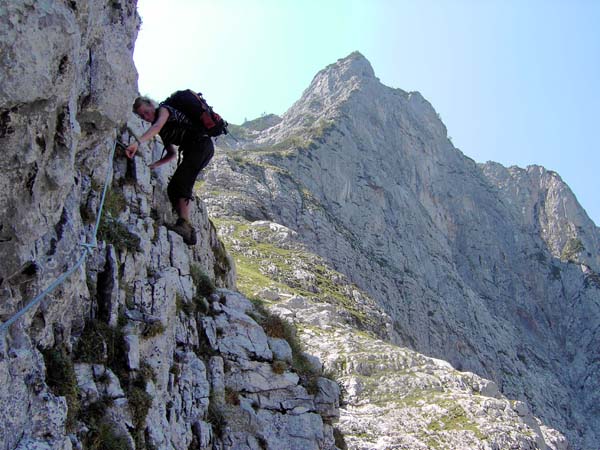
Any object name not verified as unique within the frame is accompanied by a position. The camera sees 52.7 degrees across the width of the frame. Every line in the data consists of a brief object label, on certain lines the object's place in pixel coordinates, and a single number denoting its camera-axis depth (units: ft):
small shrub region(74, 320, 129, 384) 27.81
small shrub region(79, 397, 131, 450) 24.91
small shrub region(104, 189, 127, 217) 38.70
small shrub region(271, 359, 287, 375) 46.73
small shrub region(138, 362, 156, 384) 30.60
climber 31.45
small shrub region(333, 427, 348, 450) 49.91
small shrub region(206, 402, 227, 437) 38.17
